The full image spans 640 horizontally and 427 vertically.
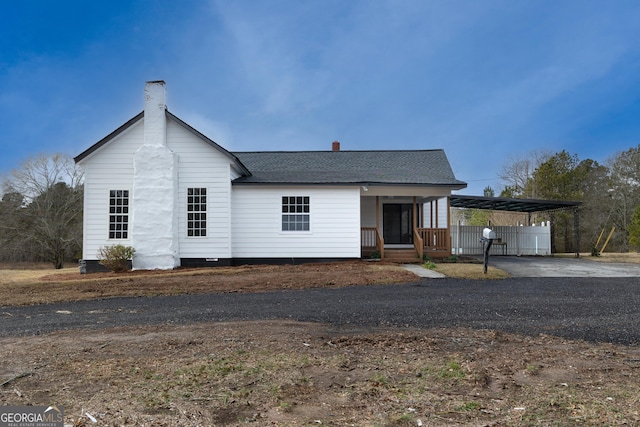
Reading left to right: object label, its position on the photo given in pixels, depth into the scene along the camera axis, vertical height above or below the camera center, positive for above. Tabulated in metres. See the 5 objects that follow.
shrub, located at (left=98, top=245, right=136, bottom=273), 13.84 -0.76
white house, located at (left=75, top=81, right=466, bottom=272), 14.46 +1.25
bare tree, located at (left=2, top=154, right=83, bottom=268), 28.34 +1.78
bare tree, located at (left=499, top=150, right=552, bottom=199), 35.00 +5.72
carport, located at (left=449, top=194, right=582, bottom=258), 20.08 +1.63
